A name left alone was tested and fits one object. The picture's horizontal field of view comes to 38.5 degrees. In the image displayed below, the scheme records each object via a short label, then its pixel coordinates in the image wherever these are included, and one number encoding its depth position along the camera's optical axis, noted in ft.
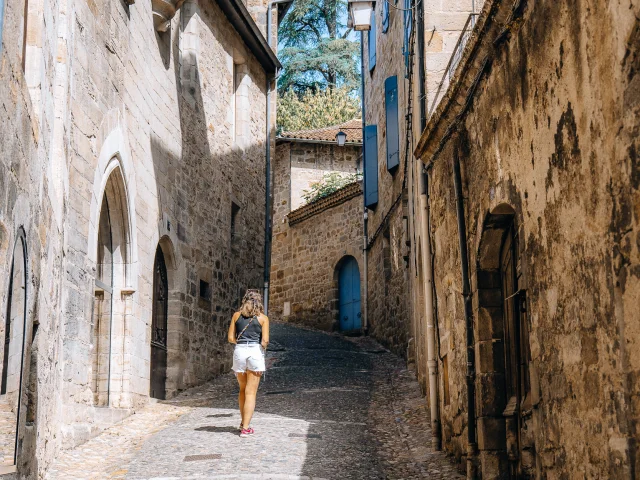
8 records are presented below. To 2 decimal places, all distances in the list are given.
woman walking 27.66
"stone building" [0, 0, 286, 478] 16.96
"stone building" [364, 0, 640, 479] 12.85
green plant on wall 80.07
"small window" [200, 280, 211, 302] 43.83
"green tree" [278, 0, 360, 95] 106.01
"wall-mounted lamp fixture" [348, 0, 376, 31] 40.34
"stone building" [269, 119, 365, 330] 68.23
